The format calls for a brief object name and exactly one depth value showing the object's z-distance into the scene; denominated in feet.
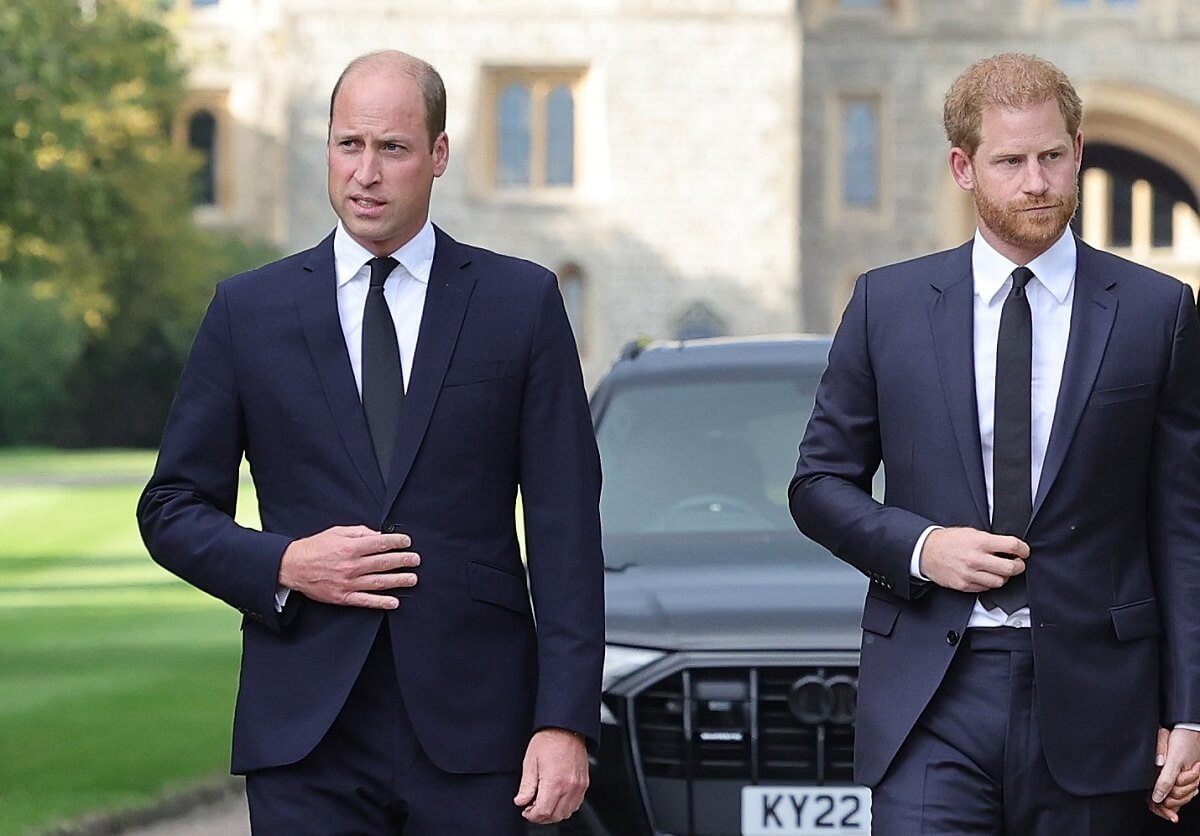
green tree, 206.88
